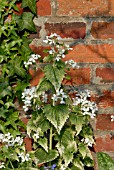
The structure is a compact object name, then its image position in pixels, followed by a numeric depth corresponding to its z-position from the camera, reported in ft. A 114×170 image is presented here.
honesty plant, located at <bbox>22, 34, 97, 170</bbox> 5.76
